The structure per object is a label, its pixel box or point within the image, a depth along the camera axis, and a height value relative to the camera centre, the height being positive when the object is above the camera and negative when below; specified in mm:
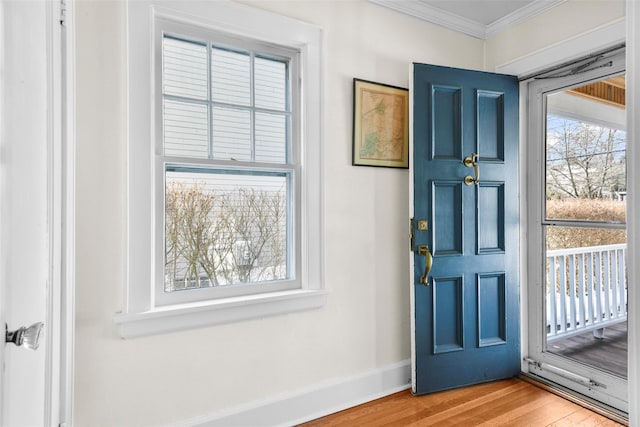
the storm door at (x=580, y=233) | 2129 -116
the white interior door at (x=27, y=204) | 816 +36
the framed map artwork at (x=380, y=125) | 2174 +578
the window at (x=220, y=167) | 1624 +257
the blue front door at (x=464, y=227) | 2223 -79
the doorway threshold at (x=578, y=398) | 1997 -1130
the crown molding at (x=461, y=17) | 2287 +1366
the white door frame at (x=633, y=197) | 754 +38
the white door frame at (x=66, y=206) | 1362 +43
